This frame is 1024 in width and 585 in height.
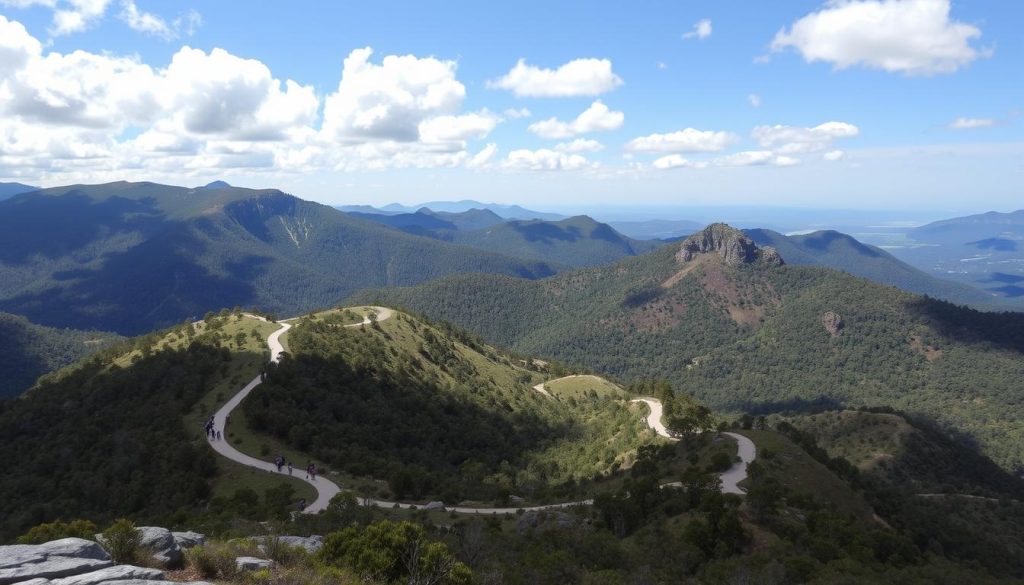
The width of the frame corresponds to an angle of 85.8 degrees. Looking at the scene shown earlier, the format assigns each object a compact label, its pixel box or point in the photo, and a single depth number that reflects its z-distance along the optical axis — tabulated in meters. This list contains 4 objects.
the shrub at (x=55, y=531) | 26.87
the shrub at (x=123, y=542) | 21.25
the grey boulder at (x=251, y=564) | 22.12
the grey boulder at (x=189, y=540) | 24.76
